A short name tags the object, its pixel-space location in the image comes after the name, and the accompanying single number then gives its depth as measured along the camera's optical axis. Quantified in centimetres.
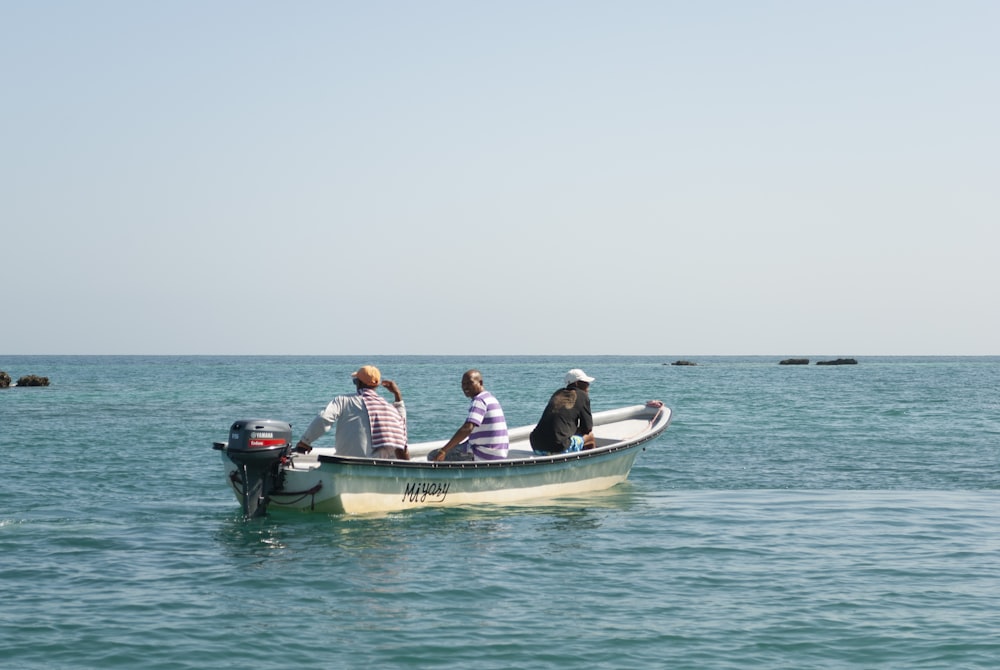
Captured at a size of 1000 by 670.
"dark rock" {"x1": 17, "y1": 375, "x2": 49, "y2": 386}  6544
